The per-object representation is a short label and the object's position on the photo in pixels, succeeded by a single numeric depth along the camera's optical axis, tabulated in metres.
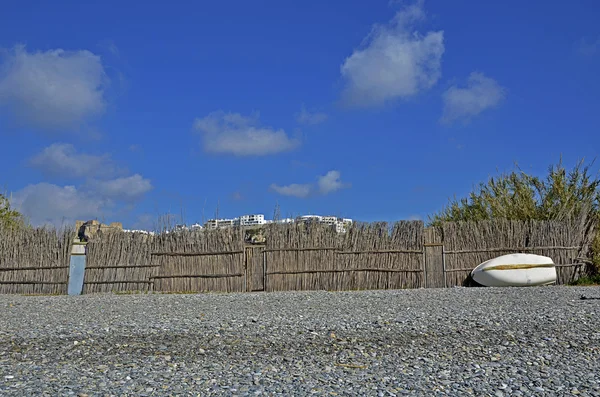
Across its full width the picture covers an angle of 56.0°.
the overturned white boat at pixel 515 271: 11.75
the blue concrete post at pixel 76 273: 12.34
